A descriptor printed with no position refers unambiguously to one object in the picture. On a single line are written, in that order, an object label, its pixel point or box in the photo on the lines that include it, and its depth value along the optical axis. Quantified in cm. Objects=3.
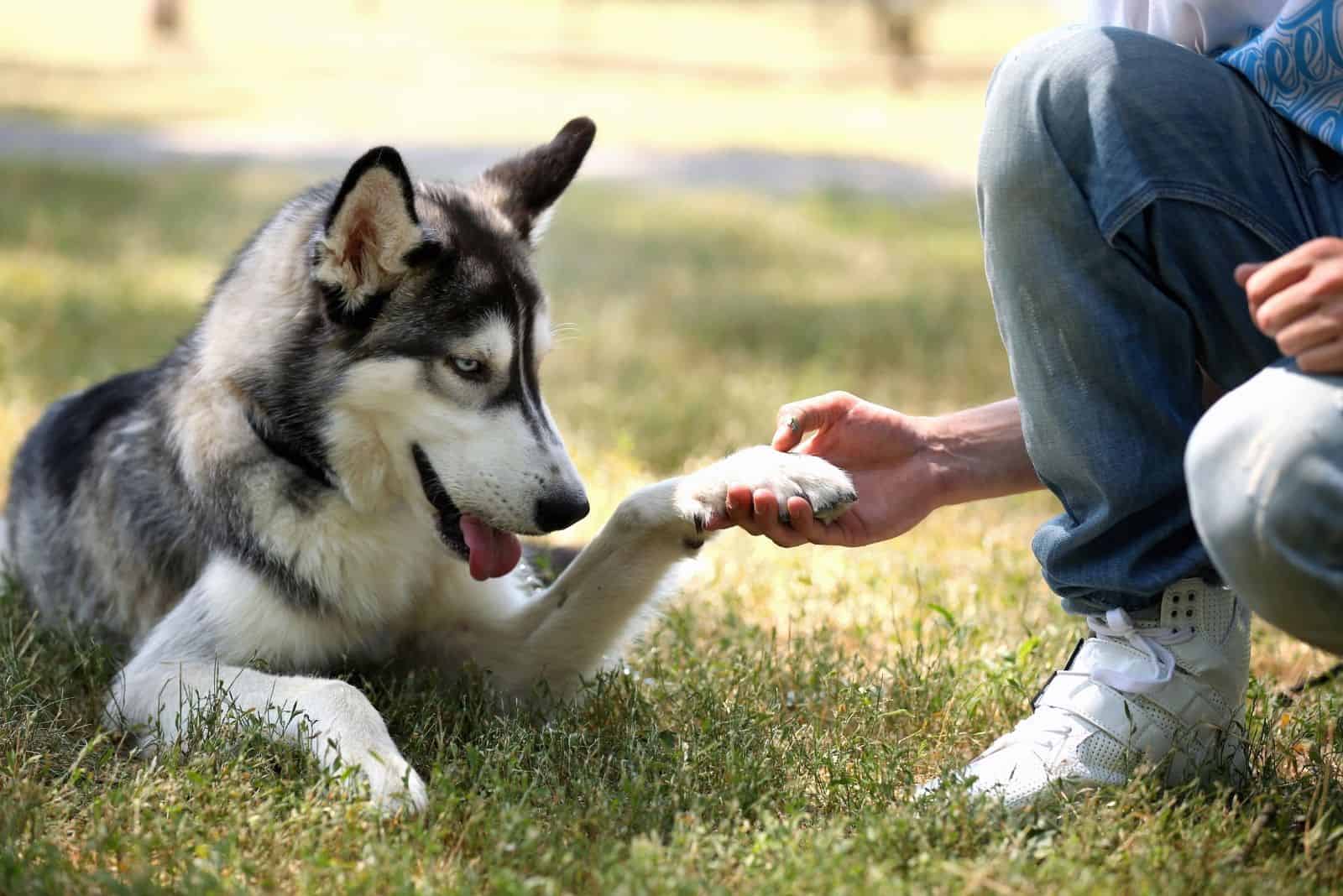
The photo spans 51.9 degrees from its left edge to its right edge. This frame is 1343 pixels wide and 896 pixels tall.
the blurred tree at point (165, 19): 2530
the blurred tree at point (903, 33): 2213
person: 236
